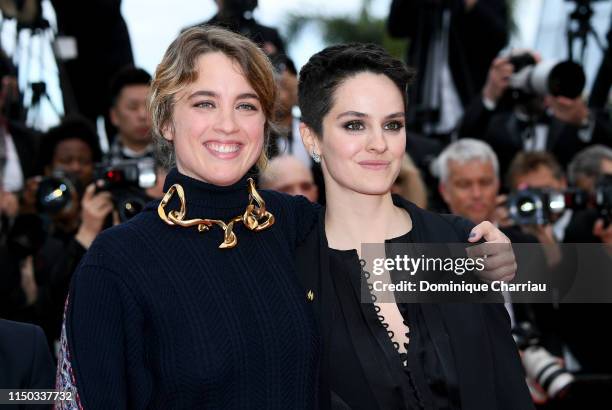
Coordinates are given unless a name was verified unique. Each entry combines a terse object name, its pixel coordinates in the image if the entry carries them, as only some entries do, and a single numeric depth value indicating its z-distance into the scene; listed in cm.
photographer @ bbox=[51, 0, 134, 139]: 500
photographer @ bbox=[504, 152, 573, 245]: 458
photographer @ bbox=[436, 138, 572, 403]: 411
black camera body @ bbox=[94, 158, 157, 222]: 370
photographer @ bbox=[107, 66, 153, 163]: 473
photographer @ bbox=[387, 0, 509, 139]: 537
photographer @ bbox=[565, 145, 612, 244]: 414
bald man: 421
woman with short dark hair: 220
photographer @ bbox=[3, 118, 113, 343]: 373
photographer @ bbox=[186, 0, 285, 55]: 466
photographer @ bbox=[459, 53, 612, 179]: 455
